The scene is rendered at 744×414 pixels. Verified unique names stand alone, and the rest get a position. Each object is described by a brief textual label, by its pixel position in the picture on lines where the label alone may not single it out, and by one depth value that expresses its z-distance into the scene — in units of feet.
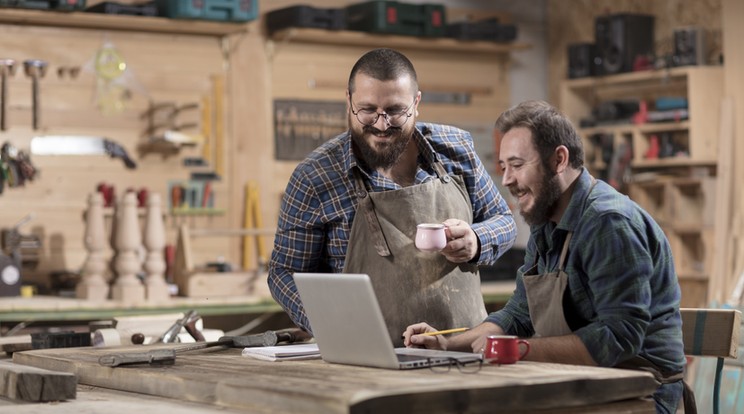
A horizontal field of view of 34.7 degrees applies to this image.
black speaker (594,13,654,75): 24.91
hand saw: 21.77
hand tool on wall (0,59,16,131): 21.11
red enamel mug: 8.71
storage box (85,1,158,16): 21.48
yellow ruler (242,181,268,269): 23.48
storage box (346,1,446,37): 23.82
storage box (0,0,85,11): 20.70
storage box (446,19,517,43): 25.08
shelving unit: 23.40
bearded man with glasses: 11.48
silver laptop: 8.14
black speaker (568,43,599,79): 25.59
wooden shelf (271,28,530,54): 23.68
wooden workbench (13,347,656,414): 7.29
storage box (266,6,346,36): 23.22
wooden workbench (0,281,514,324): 18.66
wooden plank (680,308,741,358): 10.28
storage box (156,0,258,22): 21.68
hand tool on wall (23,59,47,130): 21.22
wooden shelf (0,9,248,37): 21.04
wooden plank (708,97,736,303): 22.30
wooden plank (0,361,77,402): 8.66
